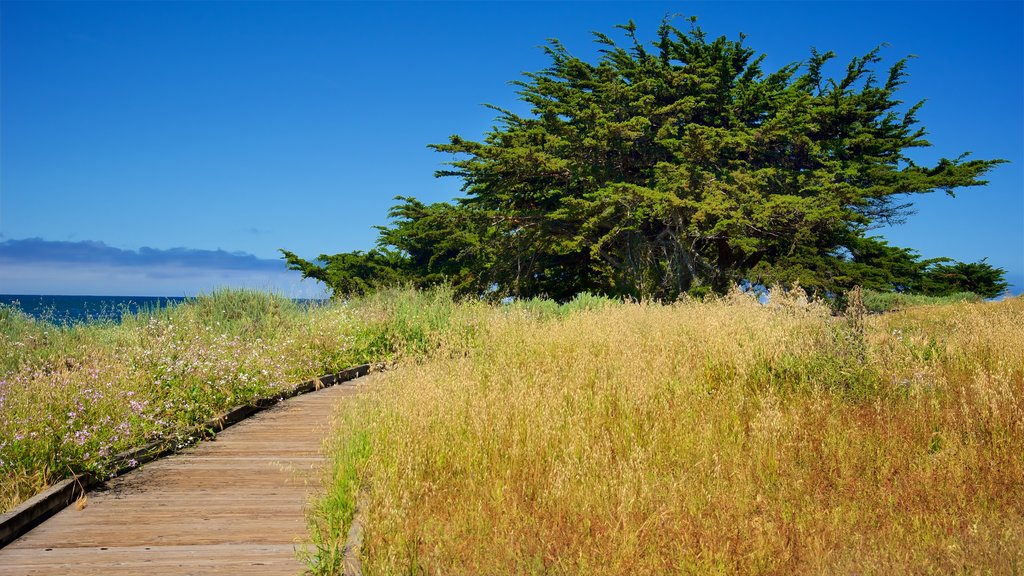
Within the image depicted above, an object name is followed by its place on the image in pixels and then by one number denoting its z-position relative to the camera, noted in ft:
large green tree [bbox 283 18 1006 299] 75.31
